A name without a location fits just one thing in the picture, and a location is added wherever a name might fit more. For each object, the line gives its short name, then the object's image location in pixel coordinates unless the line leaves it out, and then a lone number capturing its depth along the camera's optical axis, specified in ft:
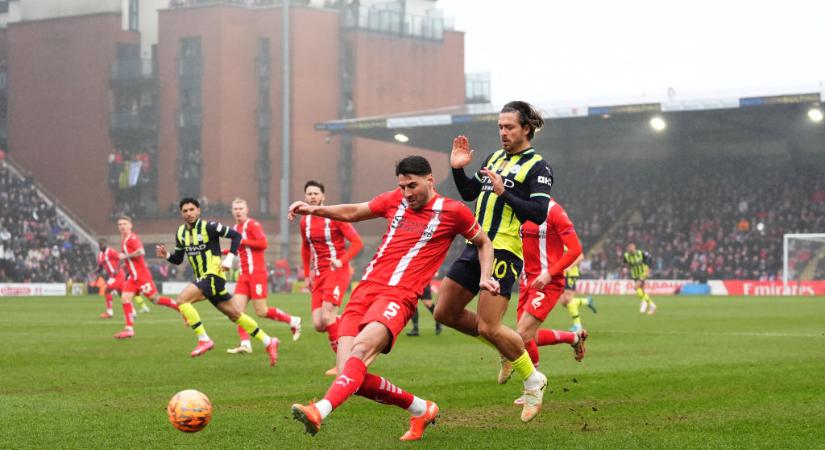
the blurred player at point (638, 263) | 104.32
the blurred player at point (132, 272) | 68.15
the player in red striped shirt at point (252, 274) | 54.39
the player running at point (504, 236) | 29.12
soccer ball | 24.14
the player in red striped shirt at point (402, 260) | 25.39
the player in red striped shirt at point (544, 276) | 35.17
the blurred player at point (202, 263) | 49.49
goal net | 151.64
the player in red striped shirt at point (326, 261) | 47.78
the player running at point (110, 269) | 91.81
